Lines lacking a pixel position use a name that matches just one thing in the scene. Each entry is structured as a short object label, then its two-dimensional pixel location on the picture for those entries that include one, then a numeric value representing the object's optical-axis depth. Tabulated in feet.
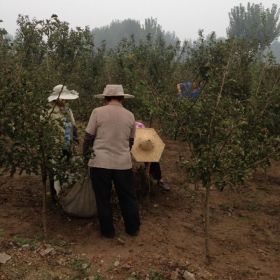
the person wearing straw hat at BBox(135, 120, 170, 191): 17.14
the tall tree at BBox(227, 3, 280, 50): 143.51
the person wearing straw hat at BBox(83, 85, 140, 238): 13.24
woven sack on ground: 14.16
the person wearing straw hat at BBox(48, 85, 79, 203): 14.73
